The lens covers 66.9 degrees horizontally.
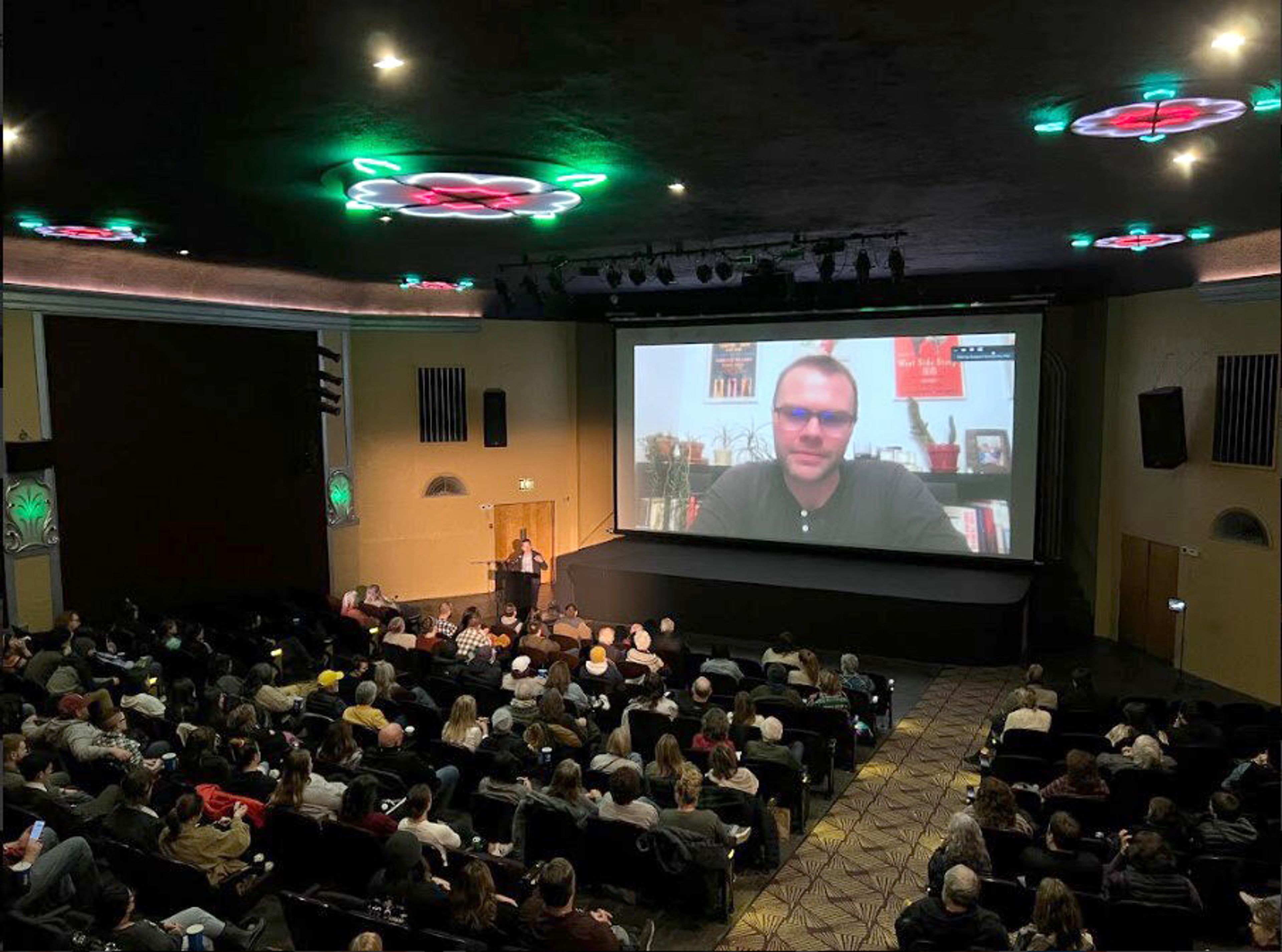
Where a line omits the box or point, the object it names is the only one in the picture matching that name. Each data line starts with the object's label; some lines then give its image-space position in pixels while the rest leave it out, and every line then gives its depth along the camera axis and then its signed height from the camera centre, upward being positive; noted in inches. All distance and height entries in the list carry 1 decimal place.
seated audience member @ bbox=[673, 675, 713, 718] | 300.8 -89.7
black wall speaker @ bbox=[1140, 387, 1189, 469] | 402.9 -6.6
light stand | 380.8 -89.0
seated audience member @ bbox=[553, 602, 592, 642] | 423.5 -92.0
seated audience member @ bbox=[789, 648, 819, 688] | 341.4 -90.7
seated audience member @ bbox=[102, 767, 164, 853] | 192.4 -79.5
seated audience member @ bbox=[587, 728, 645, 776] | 237.5 -84.3
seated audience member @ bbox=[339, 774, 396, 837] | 195.5 -78.5
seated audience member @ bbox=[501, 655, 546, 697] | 327.6 -88.6
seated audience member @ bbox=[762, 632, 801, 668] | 370.0 -92.1
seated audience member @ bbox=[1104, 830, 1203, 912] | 177.8 -86.1
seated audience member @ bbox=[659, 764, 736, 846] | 200.8 -83.6
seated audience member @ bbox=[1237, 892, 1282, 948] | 168.7 -89.1
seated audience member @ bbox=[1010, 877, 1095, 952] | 152.3 -79.6
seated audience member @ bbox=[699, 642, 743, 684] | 354.0 -92.3
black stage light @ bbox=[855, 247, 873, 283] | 353.1 +54.9
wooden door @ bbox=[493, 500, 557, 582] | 630.5 -72.3
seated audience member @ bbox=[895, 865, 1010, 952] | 159.8 -84.1
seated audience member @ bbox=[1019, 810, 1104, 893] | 190.9 -88.6
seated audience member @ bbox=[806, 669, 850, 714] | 307.6 -89.7
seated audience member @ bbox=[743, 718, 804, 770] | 252.2 -88.4
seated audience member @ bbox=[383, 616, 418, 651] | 391.9 -88.9
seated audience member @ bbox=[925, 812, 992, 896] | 185.2 -83.4
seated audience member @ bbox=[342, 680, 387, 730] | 276.4 -83.8
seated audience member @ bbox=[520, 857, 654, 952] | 157.6 -82.4
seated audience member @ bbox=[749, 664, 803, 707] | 308.2 -89.4
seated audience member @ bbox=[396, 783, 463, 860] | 191.6 -81.0
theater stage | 446.6 -90.7
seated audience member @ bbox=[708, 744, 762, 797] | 226.4 -84.3
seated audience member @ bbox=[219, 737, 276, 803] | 221.9 -82.1
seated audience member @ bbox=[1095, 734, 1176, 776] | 246.4 -89.2
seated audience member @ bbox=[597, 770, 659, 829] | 201.8 -81.5
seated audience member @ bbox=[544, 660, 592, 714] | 296.4 -82.1
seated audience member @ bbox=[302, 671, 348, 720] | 292.8 -86.2
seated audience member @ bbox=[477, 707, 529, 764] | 250.7 -86.7
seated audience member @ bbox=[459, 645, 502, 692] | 328.8 -89.3
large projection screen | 493.0 -9.1
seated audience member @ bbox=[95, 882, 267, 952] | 156.8 -84.5
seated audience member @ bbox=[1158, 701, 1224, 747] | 266.5 -89.1
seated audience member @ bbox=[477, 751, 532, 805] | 223.0 -85.3
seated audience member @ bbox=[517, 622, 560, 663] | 373.4 -88.1
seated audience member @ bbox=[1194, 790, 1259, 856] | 204.8 -89.7
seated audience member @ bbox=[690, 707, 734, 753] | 253.4 -83.0
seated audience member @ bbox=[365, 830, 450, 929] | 163.9 -80.9
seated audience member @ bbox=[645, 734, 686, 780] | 227.9 -80.4
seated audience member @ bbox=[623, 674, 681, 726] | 293.1 -87.0
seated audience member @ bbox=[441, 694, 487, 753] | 257.4 -82.0
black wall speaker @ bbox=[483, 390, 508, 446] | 609.6 +0.5
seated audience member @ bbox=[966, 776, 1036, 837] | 206.2 -84.4
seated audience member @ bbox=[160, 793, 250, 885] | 189.6 -83.4
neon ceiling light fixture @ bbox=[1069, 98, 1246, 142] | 196.2 +62.2
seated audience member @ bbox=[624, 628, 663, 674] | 376.2 -93.2
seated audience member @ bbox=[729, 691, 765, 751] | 276.7 -86.0
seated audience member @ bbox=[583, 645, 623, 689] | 349.7 -90.5
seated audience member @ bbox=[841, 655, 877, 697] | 337.4 -92.8
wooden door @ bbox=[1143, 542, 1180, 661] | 444.1 -87.1
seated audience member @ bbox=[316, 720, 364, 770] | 235.3 -79.9
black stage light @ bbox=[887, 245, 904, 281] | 356.5 +56.2
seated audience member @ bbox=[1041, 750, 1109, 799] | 231.3 -87.1
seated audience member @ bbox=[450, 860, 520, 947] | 158.1 -79.9
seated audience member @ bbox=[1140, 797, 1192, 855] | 203.3 -86.8
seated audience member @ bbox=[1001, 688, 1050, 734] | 287.6 -90.5
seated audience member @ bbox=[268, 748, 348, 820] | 206.4 -80.1
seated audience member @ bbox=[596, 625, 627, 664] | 380.2 -89.4
